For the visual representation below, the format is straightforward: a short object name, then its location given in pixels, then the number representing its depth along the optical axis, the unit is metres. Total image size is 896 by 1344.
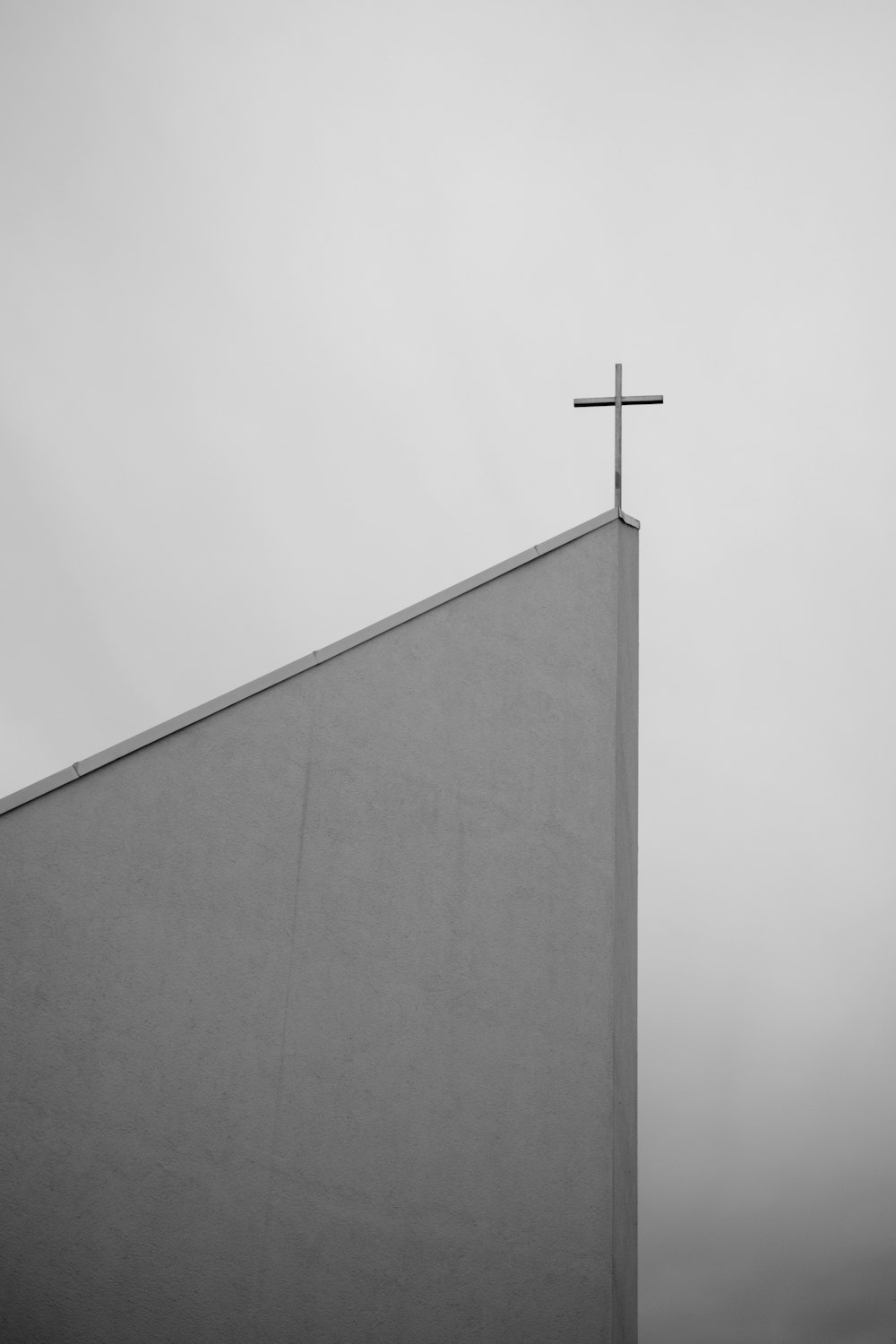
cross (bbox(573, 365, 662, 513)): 9.04
